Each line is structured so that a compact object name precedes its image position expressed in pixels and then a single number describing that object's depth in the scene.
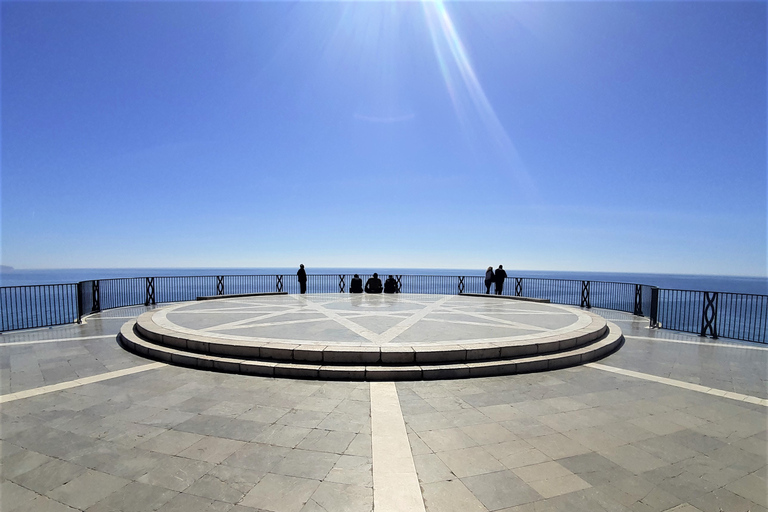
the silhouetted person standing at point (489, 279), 17.00
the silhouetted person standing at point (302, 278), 17.30
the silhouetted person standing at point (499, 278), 16.77
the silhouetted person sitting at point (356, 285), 17.10
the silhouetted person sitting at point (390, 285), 16.90
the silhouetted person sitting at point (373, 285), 17.11
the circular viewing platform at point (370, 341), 5.88
